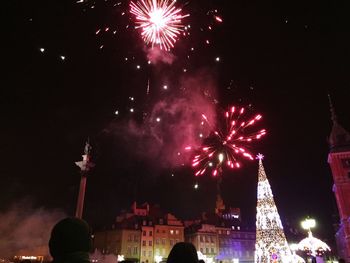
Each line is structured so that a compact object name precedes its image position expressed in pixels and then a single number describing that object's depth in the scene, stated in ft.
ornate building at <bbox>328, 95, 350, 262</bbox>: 179.83
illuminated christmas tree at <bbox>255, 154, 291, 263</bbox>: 91.81
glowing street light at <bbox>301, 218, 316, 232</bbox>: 88.22
